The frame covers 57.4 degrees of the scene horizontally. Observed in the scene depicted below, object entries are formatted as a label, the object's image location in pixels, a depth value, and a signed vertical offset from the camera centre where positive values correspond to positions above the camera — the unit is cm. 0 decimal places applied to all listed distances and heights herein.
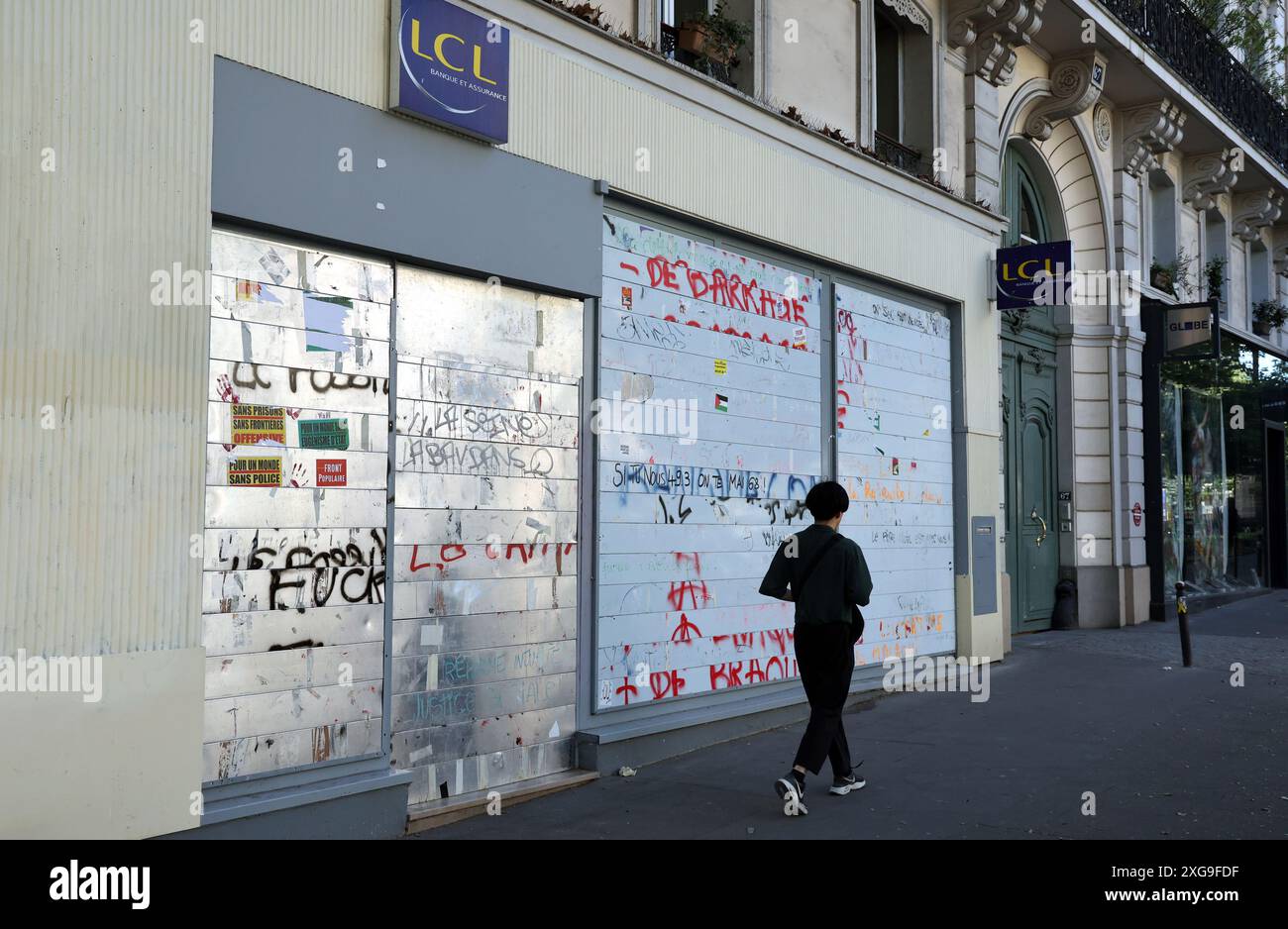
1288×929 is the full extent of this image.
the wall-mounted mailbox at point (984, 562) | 1130 -42
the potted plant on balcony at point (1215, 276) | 1861 +385
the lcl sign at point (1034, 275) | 1151 +240
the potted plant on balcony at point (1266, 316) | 2145 +371
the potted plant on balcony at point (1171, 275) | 1691 +355
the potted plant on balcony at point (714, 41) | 851 +350
